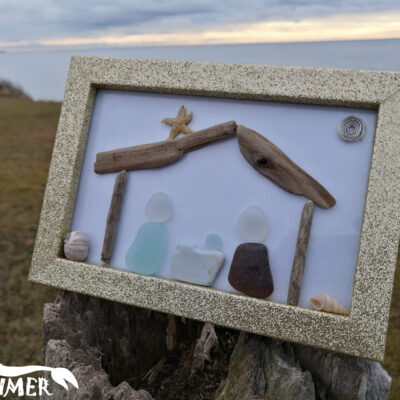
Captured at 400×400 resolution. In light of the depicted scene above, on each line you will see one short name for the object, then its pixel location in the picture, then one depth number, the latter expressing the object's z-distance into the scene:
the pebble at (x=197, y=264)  0.23
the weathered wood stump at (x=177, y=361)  0.23
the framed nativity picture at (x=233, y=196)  0.21
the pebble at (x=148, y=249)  0.24
